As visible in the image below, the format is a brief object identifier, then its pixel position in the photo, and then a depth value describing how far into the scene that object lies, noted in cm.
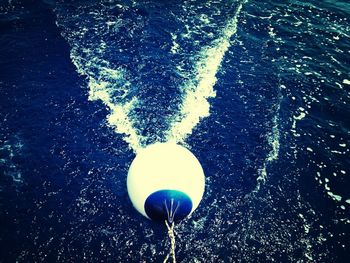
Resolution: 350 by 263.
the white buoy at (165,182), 519
